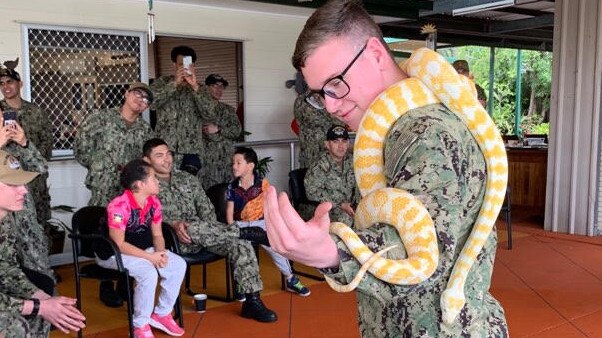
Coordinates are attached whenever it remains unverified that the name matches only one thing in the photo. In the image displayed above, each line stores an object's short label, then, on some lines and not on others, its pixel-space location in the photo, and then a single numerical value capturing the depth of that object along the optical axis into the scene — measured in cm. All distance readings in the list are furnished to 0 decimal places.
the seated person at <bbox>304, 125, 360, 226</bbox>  548
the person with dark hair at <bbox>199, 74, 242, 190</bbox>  666
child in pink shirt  388
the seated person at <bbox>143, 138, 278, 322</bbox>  445
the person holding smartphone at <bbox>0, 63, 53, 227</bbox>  516
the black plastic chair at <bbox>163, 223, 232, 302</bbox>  425
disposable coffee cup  455
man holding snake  93
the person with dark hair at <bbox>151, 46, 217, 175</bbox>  598
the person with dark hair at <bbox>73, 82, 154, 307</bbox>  467
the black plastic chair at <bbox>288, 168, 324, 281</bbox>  562
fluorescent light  667
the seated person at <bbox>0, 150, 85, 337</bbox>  255
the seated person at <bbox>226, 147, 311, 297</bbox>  500
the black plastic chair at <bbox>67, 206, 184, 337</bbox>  376
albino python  94
